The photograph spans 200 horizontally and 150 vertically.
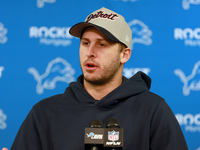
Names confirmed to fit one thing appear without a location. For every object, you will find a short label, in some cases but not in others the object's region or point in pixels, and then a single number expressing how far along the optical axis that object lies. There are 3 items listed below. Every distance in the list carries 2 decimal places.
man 5.27
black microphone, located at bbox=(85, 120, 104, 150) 5.07
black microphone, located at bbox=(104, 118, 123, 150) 5.06
